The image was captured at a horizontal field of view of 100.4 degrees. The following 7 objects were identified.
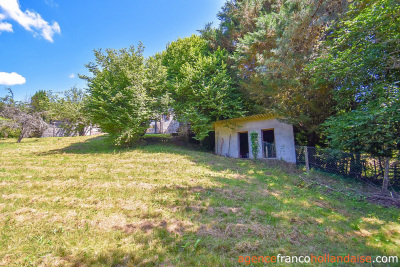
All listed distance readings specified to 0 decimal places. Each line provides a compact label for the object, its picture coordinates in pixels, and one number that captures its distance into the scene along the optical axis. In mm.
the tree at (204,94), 11266
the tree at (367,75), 4941
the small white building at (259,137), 9430
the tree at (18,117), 12789
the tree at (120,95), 10117
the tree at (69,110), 17719
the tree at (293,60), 7156
